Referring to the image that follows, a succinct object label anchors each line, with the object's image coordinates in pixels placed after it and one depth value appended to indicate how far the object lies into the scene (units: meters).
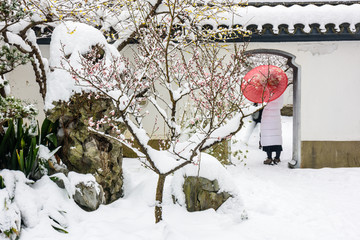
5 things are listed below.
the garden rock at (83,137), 4.44
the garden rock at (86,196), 4.28
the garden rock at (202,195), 4.48
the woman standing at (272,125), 7.82
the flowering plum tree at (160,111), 3.30
